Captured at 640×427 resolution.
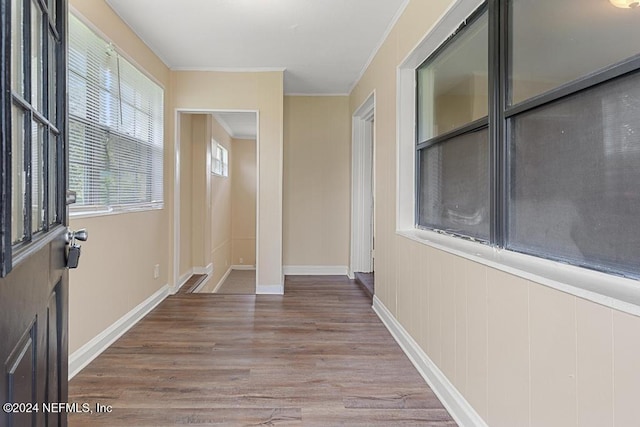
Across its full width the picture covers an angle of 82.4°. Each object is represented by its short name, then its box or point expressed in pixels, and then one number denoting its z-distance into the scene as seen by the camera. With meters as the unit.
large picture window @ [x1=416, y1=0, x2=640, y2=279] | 1.06
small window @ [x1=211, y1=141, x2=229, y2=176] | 5.78
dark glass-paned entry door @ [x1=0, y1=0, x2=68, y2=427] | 0.70
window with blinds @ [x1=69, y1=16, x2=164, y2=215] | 2.31
